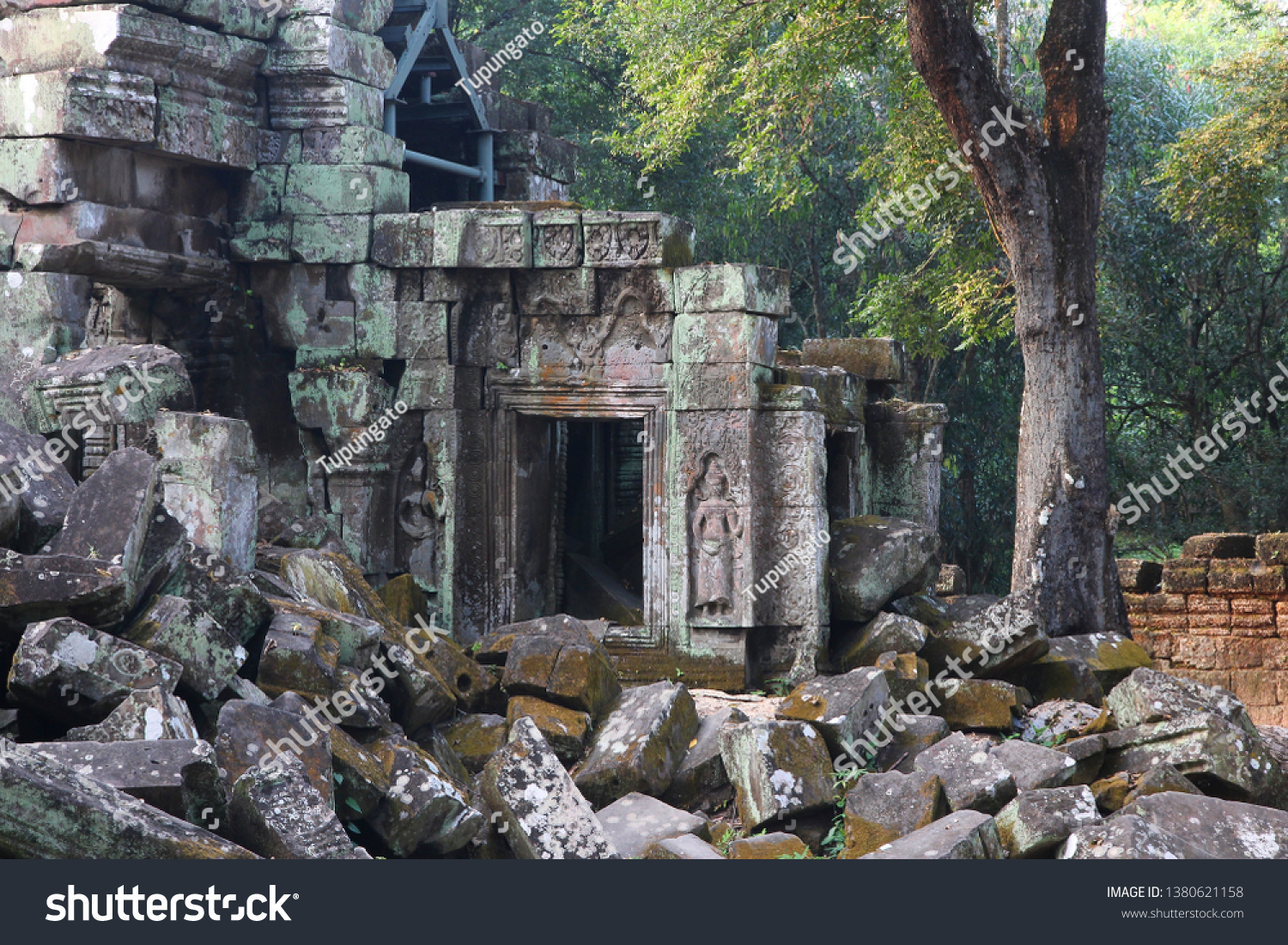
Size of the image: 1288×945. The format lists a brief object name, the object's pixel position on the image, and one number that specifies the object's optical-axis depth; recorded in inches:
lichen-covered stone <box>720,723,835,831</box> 454.3
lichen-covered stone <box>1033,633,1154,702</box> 644.1
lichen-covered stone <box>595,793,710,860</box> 432.5
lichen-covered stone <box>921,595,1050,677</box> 618.2
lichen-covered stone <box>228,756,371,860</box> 349.7
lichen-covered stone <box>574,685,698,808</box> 481.1
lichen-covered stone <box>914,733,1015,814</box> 446.0
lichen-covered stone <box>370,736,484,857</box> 403.5
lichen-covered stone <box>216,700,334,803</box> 382.3
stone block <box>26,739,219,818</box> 334.0
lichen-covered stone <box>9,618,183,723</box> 370.0
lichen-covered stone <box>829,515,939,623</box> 700.7
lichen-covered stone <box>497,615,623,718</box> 528.7
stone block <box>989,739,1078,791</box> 467.8
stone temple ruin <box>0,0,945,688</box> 677.3
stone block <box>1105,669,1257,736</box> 519.5
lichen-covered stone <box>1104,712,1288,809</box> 479.2
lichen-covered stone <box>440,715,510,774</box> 502.3
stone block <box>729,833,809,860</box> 417.4
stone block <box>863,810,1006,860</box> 387.5
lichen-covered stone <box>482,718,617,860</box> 406.3
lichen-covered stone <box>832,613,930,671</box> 658.8
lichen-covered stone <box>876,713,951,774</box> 518.3
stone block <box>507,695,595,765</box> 505.7
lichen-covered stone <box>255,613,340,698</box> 450.3
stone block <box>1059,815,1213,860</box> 372.5
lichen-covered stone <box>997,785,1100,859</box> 409.1
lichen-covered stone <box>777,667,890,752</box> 509.0
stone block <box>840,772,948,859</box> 428.5
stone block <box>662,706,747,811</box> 496.1
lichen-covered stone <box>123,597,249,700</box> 411.2
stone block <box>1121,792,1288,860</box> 389.1
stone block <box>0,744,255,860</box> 304.8
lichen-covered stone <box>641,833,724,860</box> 401.1
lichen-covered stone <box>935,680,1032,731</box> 572.7
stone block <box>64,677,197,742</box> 363.6
